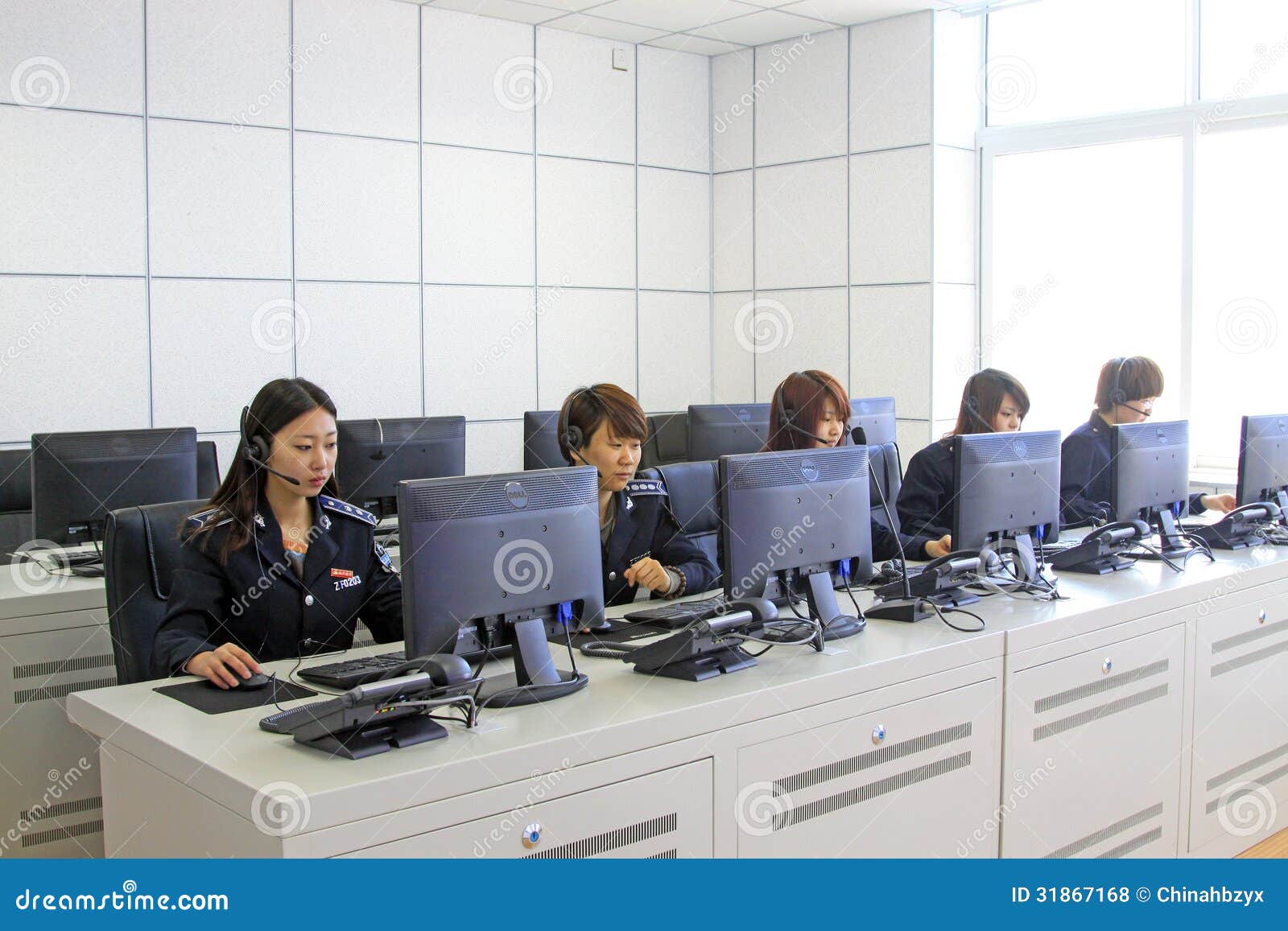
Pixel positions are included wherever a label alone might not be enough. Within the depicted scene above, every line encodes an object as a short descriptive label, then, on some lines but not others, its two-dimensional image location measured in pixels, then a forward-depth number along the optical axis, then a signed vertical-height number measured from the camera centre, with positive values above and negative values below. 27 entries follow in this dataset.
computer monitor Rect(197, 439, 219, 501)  3.88 -0.24
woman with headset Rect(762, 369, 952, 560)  3.57 -0.05
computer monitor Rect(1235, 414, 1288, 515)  3.99 -0.21
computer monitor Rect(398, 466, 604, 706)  2.15 -0.31
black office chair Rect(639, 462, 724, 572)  3.40 -0.29
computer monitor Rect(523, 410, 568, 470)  4.75 -0.17
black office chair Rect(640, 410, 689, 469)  5.47 -0.19
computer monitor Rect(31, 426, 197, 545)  3.43 -0.25
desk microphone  2.96 -0.33
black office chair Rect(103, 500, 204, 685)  2.71 -0.41
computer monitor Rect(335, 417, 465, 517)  4.04 -0.20
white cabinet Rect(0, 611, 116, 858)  3.10 -0.90
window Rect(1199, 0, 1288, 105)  5.16 +1.49
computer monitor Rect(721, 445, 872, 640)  2.59 -0.28
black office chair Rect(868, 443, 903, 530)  4.54 -0.27
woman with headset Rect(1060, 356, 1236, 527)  4.27 -0.15
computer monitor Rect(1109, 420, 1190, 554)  3.62 -0.23
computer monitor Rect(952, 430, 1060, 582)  3.12 -0.25
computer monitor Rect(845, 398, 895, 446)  4.94 -0.09
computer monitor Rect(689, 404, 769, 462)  4.61 -0.13
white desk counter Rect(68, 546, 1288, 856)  1.86 -0.65
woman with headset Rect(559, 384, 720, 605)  3.11 -0.27
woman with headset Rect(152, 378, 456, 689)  2.59 -0.34
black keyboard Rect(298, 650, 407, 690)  2.31 -0.53
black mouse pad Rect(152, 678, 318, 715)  2.21 -0.55
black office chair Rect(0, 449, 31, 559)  3.82 -0.35
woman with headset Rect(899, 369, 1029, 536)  3.90 -0.16
